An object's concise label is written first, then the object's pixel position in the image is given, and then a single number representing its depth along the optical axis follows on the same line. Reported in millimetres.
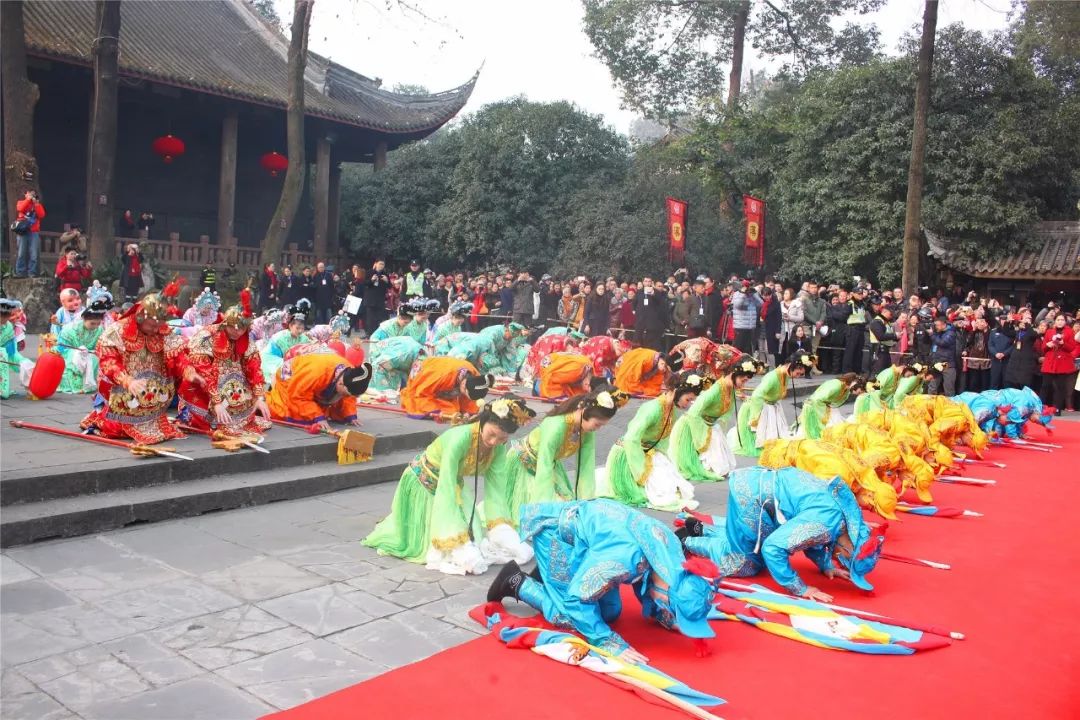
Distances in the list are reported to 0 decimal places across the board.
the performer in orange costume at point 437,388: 8289
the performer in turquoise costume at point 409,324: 10070
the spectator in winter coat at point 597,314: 14328
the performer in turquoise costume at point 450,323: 10344
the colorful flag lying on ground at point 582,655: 3184
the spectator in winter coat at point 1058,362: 11719
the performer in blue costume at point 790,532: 4242
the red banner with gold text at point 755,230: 16750
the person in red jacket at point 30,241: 12312
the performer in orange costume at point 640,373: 10570
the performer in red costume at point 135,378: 5738
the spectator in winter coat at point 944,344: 12195
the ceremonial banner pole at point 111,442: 5453
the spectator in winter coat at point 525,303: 15250
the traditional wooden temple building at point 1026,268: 14578
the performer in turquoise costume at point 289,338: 8242
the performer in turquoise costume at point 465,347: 9422
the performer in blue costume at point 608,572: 3488
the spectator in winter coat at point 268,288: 14852
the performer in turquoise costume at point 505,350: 10359
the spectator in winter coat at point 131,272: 13558
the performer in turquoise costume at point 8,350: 7145
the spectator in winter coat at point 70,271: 11969
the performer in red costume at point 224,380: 6250
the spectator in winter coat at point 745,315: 13148
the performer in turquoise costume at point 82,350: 7898
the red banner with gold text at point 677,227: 16312
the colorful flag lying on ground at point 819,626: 3779
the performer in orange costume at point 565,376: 9685
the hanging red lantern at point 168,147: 16734
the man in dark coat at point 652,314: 13500
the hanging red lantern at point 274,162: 18250
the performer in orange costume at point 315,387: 6922
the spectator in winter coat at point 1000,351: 12391
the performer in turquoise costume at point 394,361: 9352
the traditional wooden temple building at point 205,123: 15820
